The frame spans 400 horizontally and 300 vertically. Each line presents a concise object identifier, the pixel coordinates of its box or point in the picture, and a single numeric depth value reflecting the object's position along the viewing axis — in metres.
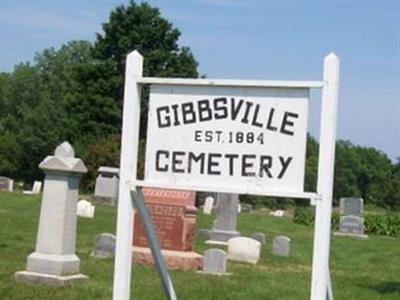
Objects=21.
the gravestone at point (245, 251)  15.38
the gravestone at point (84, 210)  22.98
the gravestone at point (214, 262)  13.00
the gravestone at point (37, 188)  37.12
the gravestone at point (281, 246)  17.28
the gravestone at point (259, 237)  19.52
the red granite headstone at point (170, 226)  13.91
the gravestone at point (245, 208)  38.00
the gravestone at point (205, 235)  20.42
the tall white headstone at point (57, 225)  10.51
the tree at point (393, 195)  68.94
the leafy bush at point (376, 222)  32.09
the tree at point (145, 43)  58.22
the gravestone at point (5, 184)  38.76
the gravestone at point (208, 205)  31.91
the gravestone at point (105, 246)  13.80
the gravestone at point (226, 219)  19.98
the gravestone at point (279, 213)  39.40
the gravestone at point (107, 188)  30.97
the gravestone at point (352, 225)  27.84
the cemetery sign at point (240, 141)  5.23
